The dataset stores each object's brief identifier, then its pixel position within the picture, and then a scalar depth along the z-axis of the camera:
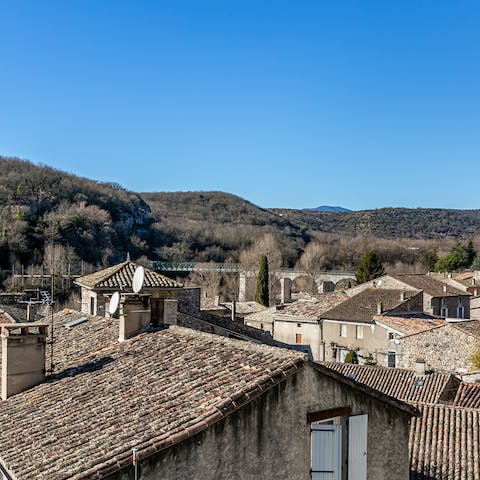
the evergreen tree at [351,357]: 35.25
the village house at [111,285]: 16.77
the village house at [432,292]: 43.94
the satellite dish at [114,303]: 11.77
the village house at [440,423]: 13.18
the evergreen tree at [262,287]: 69.19
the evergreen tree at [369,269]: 66.50
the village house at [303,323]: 40.41
